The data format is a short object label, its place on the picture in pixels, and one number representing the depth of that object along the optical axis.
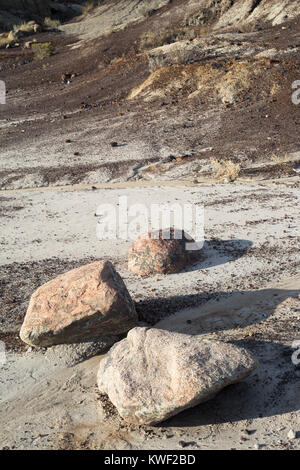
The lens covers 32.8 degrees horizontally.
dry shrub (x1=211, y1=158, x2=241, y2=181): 11.82
